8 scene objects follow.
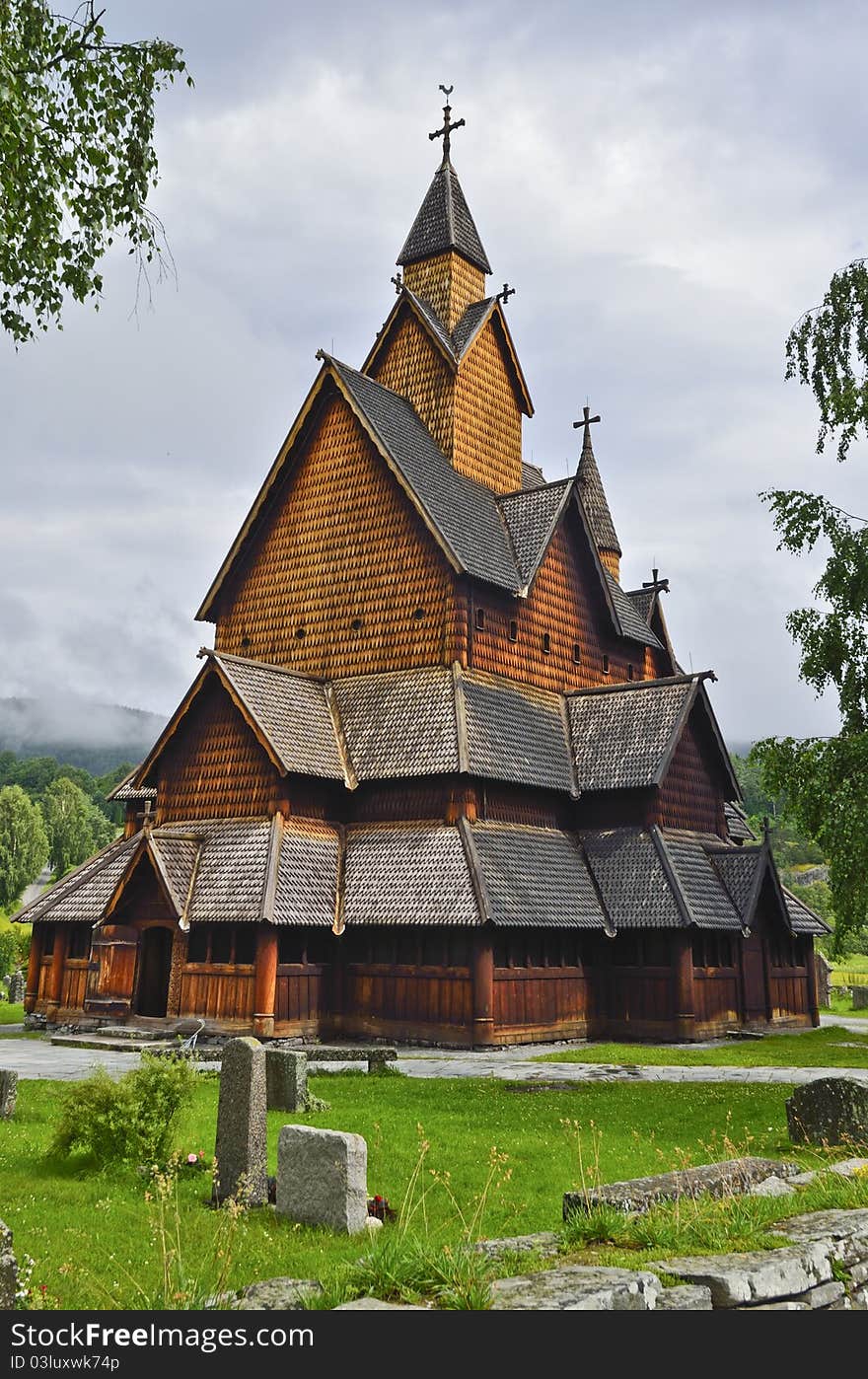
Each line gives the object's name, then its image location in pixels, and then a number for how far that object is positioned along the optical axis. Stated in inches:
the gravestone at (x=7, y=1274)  197.8
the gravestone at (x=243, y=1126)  376.5
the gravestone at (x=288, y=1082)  559.5
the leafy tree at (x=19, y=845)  3860.7
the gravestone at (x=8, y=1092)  538.6
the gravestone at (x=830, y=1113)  465.4
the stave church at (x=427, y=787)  968.3
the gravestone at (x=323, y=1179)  339.6
